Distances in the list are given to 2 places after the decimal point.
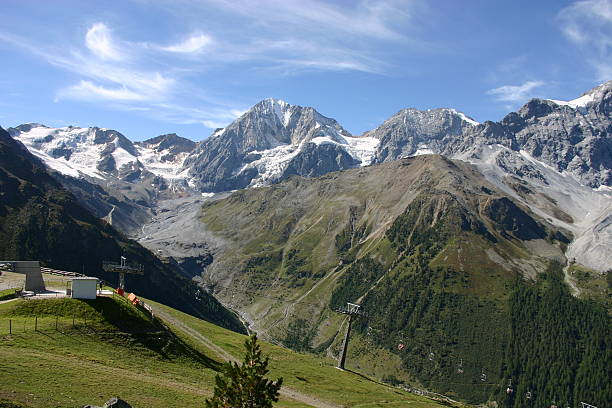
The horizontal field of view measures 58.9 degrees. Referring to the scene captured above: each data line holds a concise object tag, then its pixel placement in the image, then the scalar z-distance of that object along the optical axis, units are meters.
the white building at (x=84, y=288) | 75.50
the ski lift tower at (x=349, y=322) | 124.50
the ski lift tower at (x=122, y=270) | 106.07
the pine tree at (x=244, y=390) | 43.69
